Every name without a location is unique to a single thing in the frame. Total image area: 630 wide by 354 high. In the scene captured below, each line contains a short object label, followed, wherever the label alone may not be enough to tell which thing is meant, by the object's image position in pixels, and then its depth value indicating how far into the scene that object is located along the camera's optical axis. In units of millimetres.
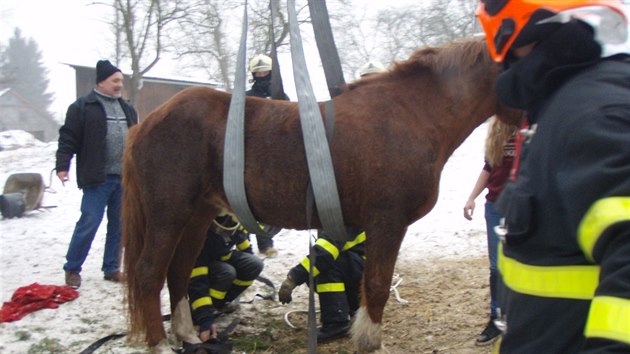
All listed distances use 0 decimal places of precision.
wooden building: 27094
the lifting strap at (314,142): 3326
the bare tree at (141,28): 21859
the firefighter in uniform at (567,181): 970
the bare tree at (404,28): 26094
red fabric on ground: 4643
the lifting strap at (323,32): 3414
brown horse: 3363
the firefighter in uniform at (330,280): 4254
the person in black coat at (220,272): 4230
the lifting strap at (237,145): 3541
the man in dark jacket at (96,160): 5688
